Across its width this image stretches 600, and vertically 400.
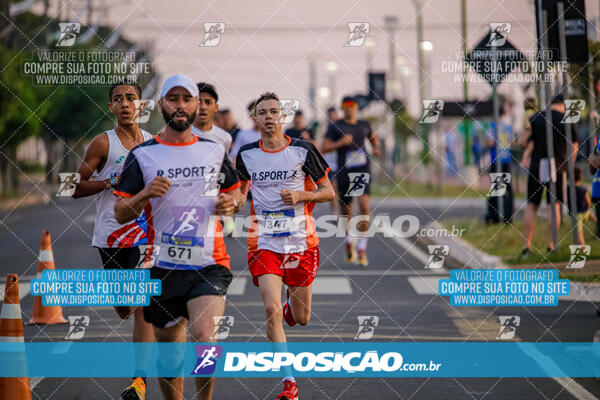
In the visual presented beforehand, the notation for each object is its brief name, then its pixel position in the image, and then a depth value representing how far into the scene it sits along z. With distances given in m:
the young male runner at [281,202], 8.26
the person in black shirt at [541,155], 14.87
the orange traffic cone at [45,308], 11.19
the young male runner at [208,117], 10.38
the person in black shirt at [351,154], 15.98
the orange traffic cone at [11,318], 7.31
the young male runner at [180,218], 6.42
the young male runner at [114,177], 8.12
